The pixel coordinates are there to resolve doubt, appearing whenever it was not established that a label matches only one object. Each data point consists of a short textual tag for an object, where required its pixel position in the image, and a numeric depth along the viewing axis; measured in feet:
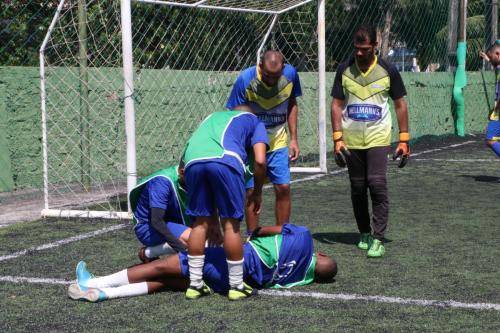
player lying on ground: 33.20
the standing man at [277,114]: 44.35
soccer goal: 61.65
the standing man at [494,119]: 68.74
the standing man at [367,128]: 42.63
